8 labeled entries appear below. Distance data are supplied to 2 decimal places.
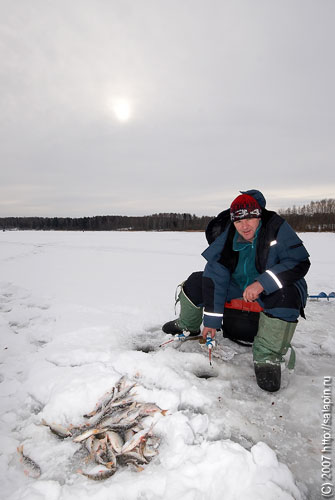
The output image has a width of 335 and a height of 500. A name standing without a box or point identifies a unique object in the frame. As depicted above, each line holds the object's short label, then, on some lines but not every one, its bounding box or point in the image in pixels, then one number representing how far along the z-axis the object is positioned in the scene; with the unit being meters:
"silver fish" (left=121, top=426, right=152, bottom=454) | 1.72
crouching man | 2.39
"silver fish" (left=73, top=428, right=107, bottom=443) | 1.80
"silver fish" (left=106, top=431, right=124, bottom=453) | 1.73
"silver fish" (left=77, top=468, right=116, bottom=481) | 1.55
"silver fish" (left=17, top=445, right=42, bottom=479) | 1.59
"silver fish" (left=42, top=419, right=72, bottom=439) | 1.87
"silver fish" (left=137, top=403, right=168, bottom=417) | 2.01
